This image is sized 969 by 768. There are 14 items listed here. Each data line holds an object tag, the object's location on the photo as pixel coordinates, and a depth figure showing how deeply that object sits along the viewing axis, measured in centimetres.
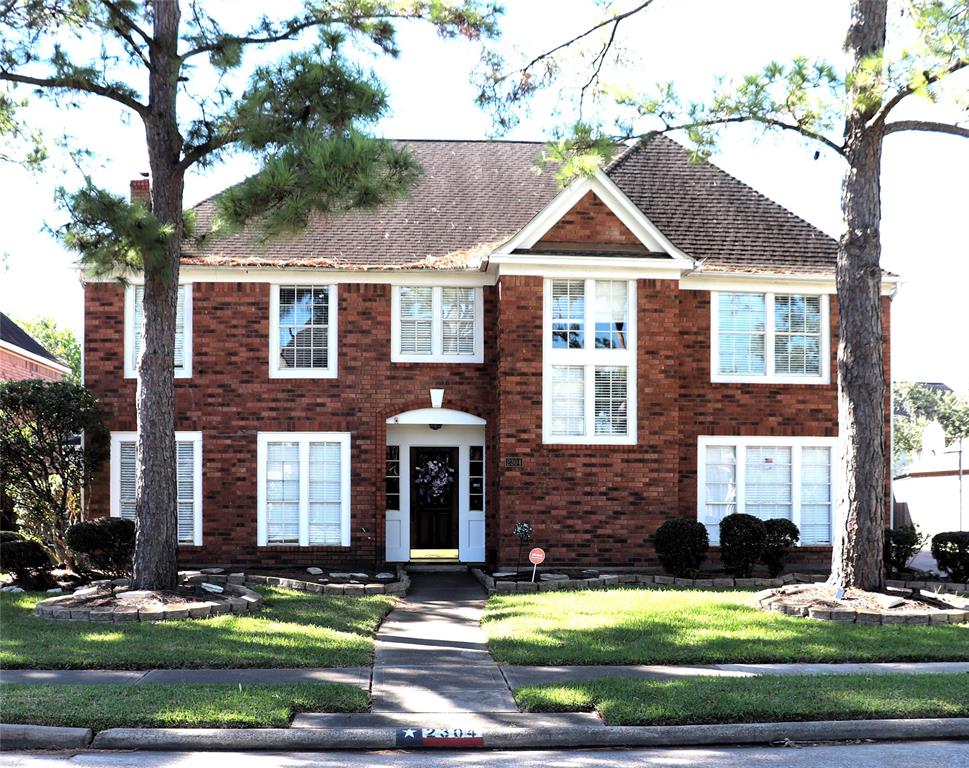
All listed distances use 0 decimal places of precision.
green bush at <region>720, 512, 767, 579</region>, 1600
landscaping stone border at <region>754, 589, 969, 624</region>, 1185
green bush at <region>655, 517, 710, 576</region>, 1585
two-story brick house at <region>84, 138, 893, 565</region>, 1712
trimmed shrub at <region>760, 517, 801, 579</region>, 1645
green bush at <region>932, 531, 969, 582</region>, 1565
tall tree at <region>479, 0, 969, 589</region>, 1259
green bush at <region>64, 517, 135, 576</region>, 1490
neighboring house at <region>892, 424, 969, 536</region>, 3275
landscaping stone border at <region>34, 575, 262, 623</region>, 1170
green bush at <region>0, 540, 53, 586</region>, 1462
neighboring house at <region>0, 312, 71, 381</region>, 3144
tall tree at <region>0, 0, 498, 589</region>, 1161
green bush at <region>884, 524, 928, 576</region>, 1653
